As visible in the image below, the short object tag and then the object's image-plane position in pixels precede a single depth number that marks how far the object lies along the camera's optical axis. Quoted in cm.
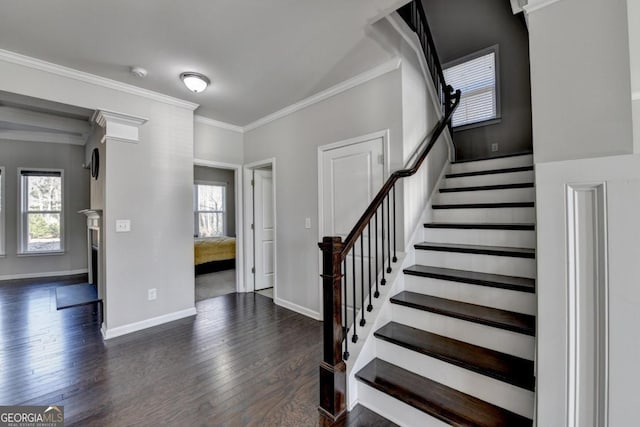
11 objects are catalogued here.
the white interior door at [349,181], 281
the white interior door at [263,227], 445
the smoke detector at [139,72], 264
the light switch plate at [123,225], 294
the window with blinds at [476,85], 409
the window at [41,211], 536
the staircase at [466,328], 148
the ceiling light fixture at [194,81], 275
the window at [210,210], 768
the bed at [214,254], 584
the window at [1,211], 516
